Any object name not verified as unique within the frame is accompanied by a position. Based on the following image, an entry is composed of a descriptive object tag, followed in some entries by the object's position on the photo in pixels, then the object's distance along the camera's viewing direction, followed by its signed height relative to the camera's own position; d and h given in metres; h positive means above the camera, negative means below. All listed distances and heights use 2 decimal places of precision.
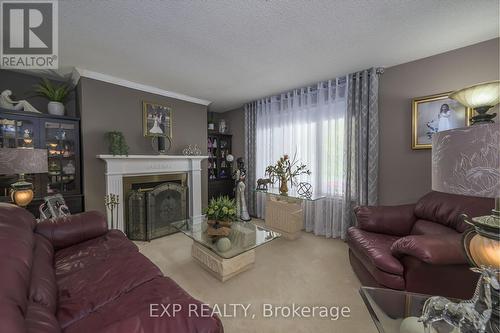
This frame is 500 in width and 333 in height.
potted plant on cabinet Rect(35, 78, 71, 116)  2.66 +1.01
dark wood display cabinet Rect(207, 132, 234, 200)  4.57 -0.02
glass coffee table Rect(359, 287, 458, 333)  0.88 -0.75
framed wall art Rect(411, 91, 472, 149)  2.21 +0.55
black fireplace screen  3.01 -0.72
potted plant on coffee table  2.08 -0.57
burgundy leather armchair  1.34 -0.69
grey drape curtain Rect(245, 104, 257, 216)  4.25 +0.30
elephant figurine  3.41 -0.31
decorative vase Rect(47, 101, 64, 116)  2.66 +0.79
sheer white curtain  3.06 +0.47
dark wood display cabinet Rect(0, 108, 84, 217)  2.38 +0.27
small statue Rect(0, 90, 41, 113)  2.38 +0.78
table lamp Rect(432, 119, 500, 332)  0.74 -0.05
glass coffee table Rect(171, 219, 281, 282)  1.95 -0.83
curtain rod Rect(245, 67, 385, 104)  2.66 +1.28
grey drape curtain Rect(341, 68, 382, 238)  2.72 +0.29
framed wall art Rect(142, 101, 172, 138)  3.24 +0.79
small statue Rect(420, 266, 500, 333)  0.76 -0.58
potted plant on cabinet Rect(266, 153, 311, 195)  3.17 -0.11
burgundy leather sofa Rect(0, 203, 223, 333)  0.75 -0.70
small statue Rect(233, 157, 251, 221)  3.79 -0.68
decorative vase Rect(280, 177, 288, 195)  3.16 -0.34
